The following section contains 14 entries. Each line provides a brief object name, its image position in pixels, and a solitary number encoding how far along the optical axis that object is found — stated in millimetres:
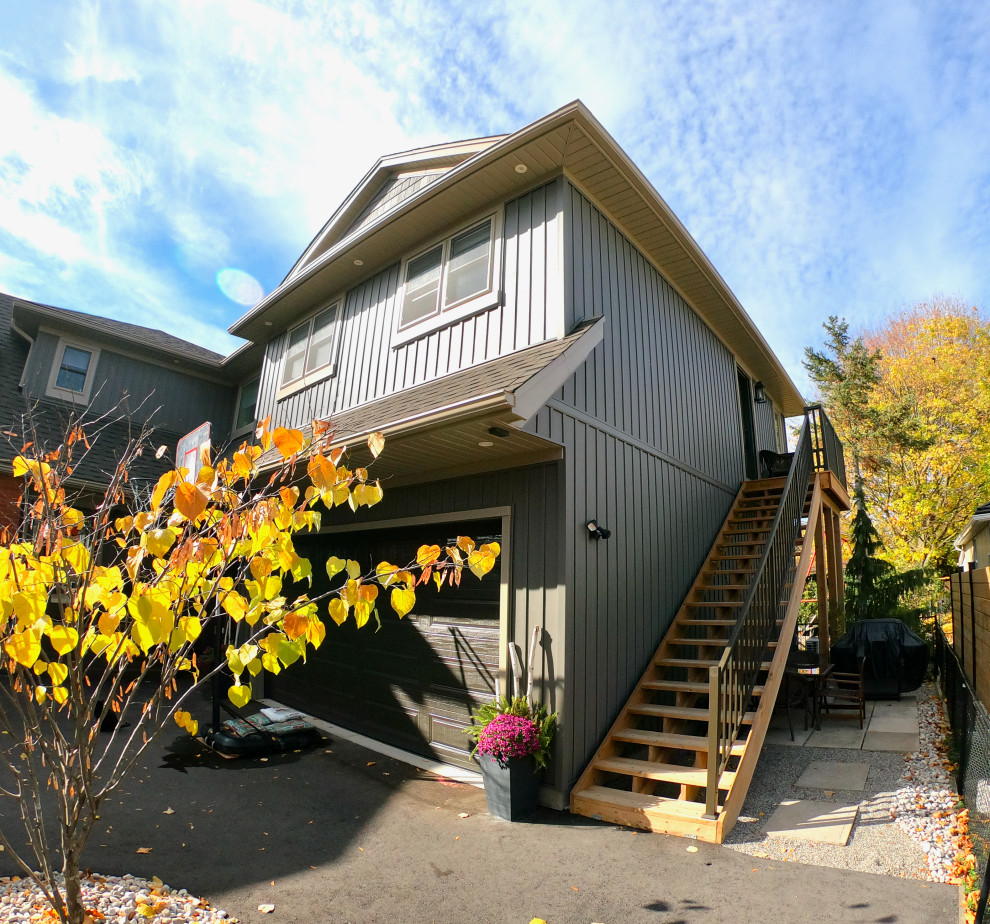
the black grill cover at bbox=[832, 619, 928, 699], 7891
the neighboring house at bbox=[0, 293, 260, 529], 10531
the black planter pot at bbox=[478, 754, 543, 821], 4480
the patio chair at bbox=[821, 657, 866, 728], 6492
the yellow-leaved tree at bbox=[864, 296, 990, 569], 16438
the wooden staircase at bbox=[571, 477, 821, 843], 4324
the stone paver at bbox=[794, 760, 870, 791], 4953
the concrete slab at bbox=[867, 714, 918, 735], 6422
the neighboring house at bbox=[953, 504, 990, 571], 13523
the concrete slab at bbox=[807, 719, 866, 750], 6062
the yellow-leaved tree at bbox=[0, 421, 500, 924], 2023
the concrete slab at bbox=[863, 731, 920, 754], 5759
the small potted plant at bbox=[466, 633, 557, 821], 4488
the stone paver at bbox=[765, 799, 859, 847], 4012
